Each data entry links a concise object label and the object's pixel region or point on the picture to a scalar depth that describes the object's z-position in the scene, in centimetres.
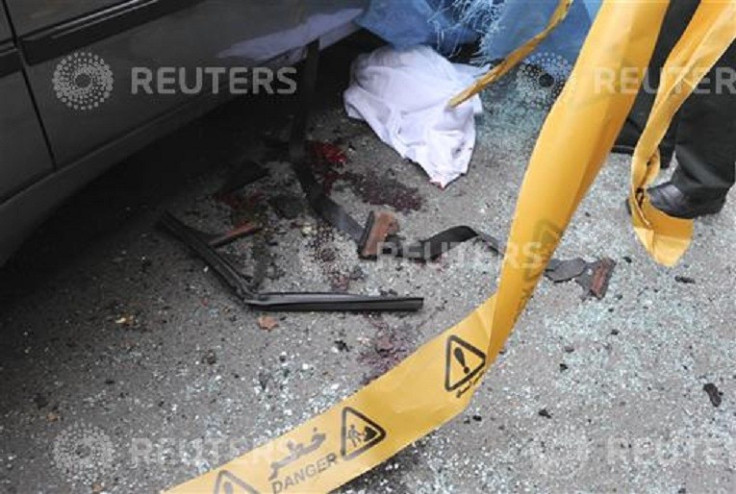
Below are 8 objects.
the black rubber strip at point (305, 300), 216
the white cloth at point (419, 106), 275
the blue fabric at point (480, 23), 279
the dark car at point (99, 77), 165
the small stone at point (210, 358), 201
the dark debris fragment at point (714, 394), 204
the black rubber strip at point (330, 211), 239
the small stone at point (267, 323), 212
